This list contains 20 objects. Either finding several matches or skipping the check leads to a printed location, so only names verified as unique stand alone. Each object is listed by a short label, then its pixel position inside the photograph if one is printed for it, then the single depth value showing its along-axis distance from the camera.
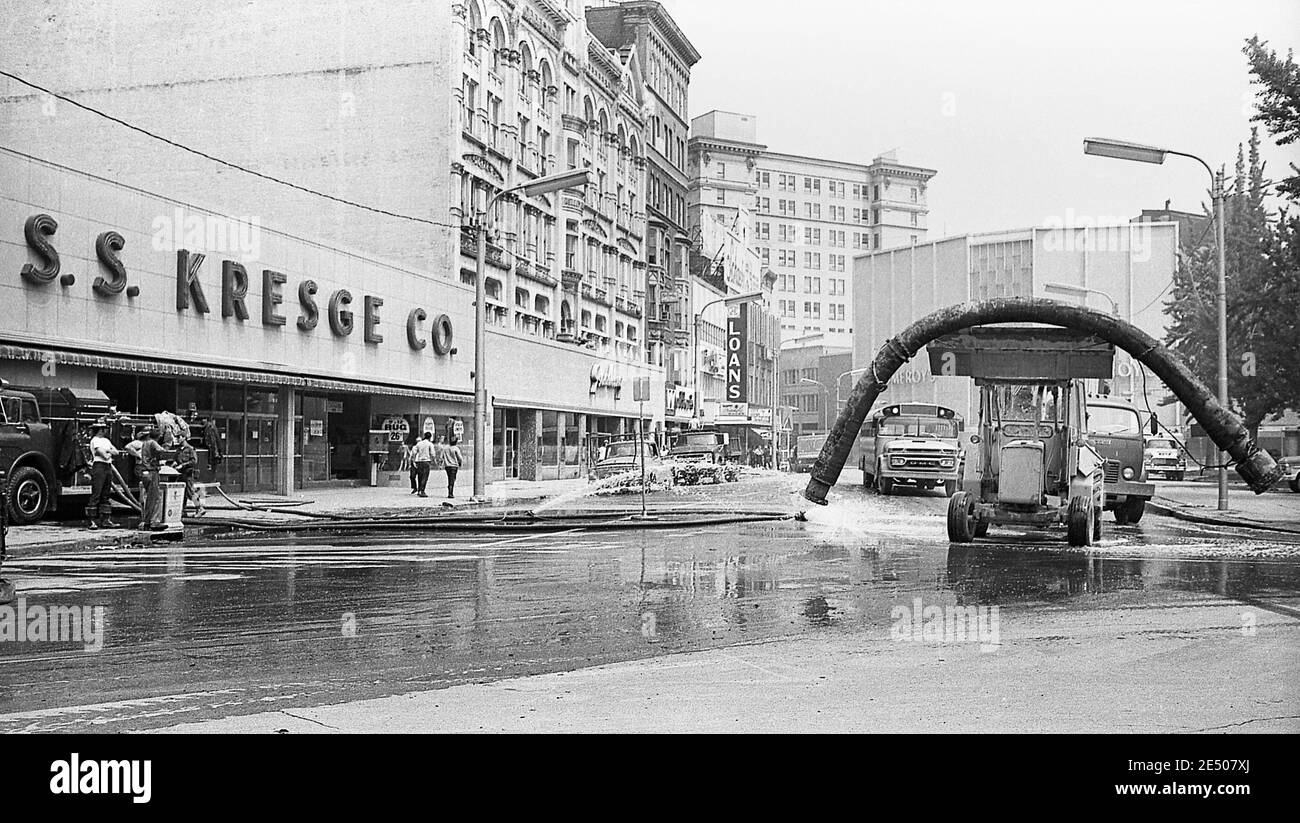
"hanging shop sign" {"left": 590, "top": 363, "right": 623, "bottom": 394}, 63.84
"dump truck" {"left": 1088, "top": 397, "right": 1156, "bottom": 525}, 24.80
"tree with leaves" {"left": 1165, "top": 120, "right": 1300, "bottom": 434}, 30.66
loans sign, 105.31
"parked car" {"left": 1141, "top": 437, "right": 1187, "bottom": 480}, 58.16
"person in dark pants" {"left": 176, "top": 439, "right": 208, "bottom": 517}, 23.50
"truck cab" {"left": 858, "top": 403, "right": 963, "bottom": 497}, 36.91
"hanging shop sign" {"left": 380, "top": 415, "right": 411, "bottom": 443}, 42.38
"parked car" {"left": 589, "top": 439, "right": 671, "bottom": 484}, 41.78
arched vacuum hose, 17.64
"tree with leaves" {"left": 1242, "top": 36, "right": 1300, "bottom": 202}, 23.47
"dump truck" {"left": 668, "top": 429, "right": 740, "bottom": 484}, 44.62
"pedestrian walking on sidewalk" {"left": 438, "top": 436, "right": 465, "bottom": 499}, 32.59
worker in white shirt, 21.27
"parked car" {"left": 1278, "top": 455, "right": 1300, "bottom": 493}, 39.22
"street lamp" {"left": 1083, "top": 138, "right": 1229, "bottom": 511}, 14.31
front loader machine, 17.86
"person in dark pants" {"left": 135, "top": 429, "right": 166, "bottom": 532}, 20.39
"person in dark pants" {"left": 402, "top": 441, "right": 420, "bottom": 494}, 41.46
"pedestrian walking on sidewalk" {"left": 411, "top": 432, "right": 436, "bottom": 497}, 33.25
